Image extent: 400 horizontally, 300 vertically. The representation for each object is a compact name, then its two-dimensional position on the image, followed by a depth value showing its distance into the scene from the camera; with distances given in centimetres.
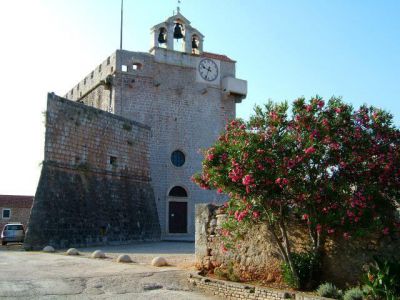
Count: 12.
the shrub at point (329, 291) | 713
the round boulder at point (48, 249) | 1556
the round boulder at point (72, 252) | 1435
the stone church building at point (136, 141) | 1875
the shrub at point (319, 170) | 748
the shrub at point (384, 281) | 668
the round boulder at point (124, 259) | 1223
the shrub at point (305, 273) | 796
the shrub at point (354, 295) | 681
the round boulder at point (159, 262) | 1157
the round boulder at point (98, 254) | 1330
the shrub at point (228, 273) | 905
